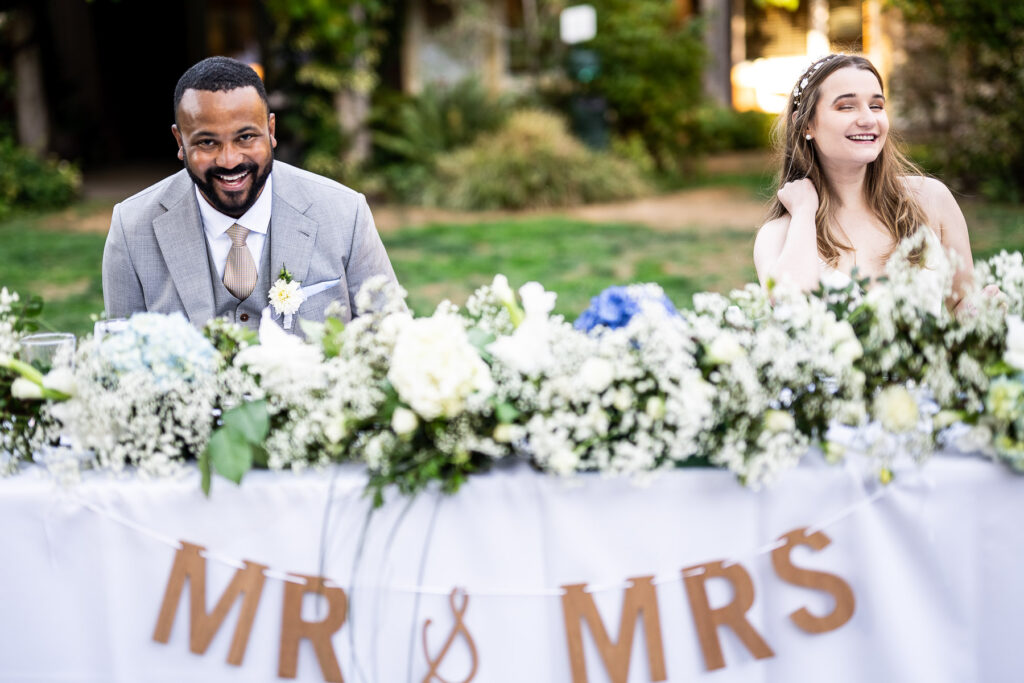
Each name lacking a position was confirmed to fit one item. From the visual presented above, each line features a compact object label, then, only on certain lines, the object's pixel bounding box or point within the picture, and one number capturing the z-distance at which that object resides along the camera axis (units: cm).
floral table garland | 190
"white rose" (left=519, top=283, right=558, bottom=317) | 205
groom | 287
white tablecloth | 199
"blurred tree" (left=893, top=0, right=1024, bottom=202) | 988
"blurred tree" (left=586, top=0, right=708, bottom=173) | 1380
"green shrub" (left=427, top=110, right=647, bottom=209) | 1159
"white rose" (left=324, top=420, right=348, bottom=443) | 196
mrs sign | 198
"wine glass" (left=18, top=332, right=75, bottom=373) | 219
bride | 284
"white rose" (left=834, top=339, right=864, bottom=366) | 191
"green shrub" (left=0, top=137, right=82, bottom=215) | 1191
